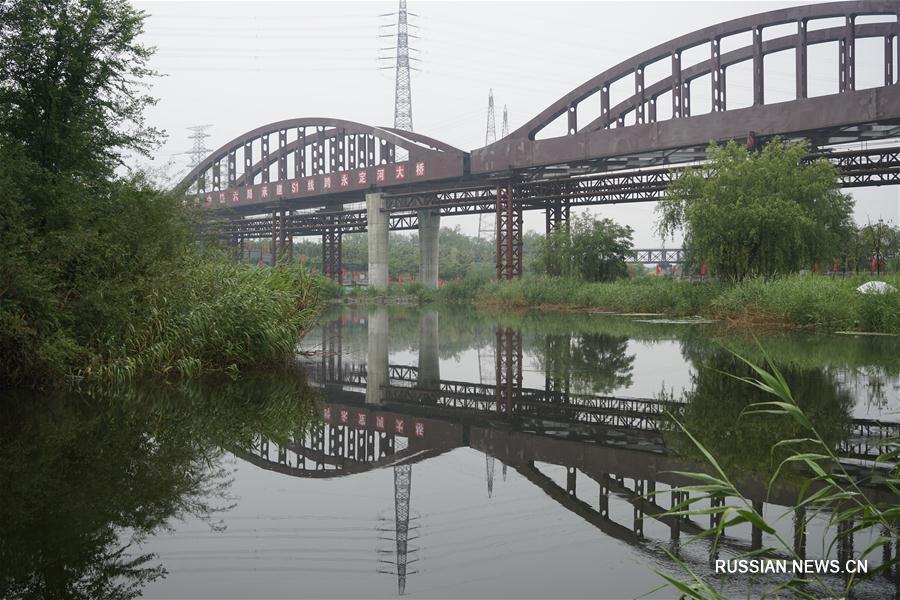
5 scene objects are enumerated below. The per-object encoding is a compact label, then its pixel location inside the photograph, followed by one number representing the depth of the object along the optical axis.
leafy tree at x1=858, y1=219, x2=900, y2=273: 39.58
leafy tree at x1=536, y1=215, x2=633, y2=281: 33.38
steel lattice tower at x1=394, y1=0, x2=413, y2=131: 50.53
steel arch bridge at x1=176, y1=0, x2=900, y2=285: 28.45
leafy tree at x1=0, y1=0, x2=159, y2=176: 9.44
